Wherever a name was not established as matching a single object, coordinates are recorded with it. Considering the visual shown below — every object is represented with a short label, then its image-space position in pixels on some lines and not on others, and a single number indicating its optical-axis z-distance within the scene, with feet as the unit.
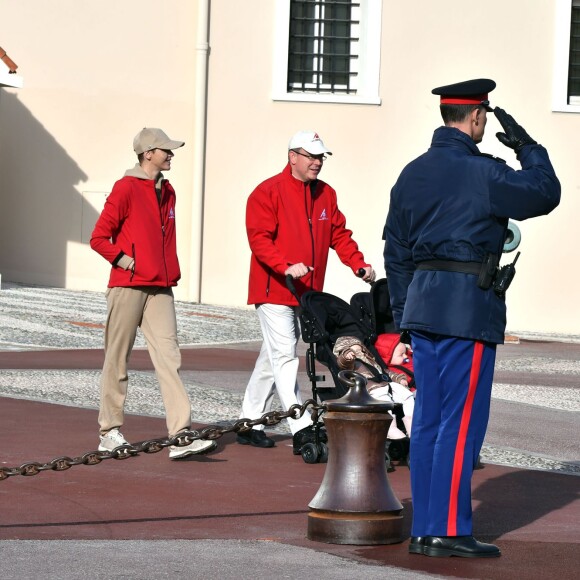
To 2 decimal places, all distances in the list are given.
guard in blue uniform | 28.28
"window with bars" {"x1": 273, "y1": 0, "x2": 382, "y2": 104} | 102.68
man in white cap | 42.51
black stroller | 41.00
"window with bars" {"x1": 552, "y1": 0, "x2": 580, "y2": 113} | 101.84
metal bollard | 29.60
